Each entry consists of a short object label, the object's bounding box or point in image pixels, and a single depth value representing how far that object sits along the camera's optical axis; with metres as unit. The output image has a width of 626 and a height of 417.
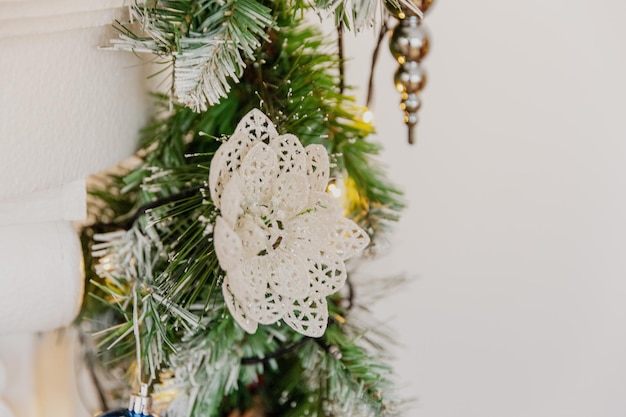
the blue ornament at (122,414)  0.46
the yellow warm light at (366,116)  0.56
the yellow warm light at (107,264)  0.50
